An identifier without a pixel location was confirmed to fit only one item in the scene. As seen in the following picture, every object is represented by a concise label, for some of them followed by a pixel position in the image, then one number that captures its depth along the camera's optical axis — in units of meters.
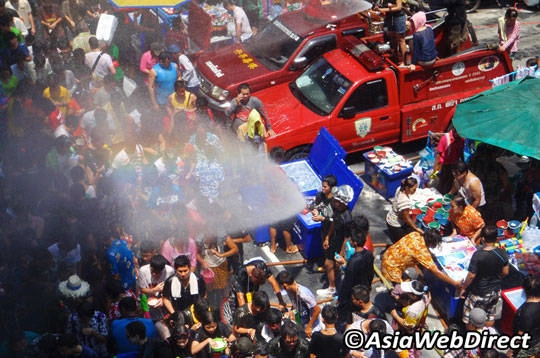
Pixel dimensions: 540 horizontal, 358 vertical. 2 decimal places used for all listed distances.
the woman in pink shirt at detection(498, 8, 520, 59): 13.21
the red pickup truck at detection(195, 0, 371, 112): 12.59
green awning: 9.03
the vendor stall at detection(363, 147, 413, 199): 11.00
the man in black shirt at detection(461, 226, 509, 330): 8.10
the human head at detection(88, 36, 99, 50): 12.84
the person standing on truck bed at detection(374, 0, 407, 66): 12.20
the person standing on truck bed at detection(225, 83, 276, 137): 11.15
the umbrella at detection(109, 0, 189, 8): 13.32
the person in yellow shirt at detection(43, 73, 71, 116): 11.73
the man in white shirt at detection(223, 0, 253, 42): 15.16
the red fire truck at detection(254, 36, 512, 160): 11.45
